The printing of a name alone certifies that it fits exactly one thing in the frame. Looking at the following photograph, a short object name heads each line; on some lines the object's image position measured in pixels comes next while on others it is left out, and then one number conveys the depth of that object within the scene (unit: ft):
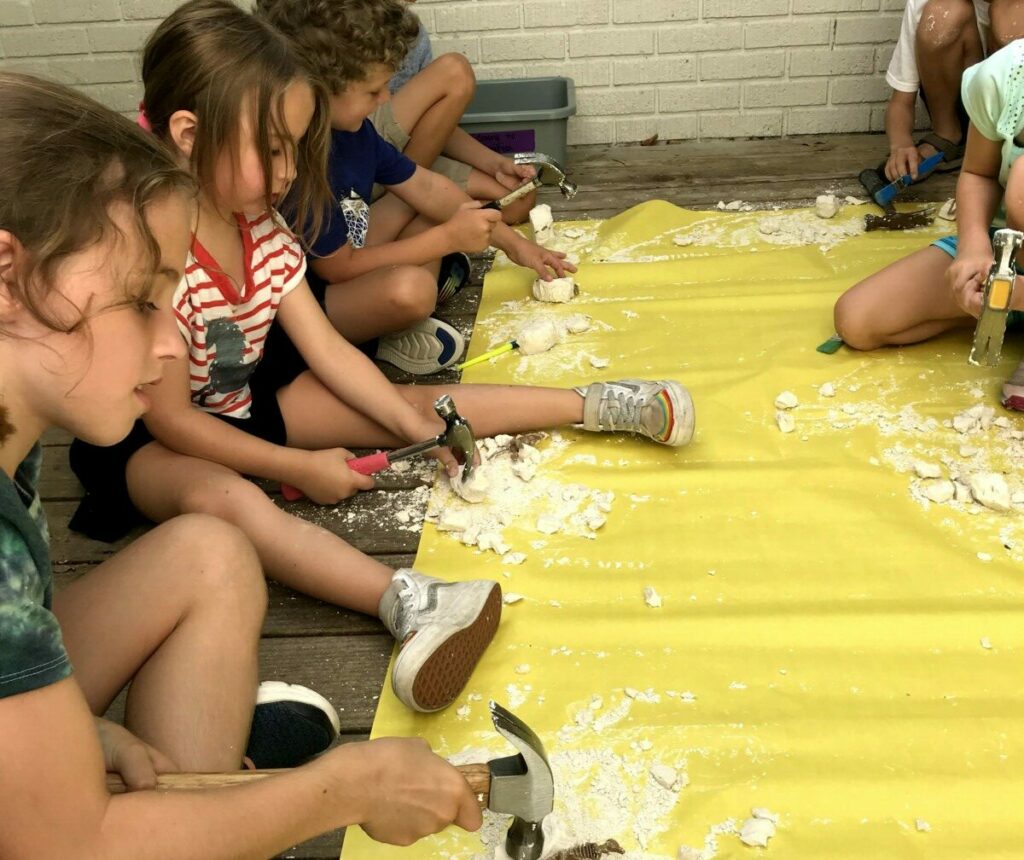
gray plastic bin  9.57
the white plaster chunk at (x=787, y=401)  6.40
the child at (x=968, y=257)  6.05
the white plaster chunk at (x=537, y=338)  7.18
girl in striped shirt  4.80
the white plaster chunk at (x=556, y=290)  7.80
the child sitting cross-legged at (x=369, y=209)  6.02
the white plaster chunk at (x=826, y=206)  8.76
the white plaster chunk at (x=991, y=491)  5.37
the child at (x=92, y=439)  2.54
